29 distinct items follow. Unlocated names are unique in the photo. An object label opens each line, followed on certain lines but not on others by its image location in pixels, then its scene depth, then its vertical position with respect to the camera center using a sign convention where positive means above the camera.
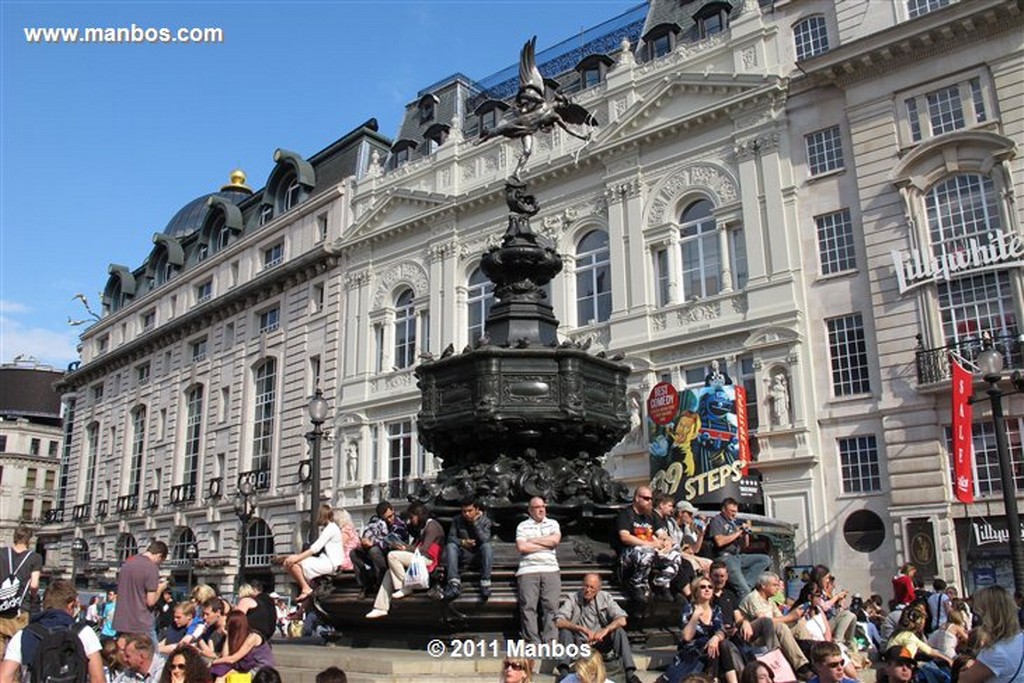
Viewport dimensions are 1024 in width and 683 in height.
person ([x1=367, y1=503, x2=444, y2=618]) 9.57 +0.05
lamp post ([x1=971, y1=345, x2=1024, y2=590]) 15.45 +1.69
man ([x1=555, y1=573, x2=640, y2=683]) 8.23 -0.53
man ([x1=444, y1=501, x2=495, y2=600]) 9.27 +0.18
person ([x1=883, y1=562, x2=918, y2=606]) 14.81 -0.50
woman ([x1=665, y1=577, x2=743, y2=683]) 7.57 -0.71
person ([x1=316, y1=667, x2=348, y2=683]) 4.82 -0.56
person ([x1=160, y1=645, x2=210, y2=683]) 5.55 -0.58
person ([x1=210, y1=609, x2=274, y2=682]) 7.39 -0.63
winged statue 12.48 +6.19
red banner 21.70 +2.82
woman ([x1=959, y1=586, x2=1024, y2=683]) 5.34 -0.52
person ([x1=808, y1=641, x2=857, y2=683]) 6.14 -0.69
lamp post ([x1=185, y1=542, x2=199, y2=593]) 42.94 +0.83
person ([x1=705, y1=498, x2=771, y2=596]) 10.01 +0.18
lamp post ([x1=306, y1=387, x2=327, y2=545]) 21.03 +3.12
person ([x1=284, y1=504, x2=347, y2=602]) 10.10 +0.12
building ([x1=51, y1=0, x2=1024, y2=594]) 23.95 +10.09
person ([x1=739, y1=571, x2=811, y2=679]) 8.13 -0.49
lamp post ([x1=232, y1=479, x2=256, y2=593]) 28.05 +1.91
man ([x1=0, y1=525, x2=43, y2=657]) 8.36 +0.07
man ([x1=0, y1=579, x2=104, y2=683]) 6.27 -0.44
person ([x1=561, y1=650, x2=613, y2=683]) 6.17 -0.71
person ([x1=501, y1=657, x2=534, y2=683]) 6.21 -0.71
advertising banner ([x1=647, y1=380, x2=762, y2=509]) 24.92 +3.12
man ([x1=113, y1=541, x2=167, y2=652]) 9.38 -0.22
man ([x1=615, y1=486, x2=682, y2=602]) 9.54 +0.00
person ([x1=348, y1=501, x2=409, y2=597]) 10.09 +0.20
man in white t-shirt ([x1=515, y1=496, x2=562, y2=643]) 8.87 -0.08
